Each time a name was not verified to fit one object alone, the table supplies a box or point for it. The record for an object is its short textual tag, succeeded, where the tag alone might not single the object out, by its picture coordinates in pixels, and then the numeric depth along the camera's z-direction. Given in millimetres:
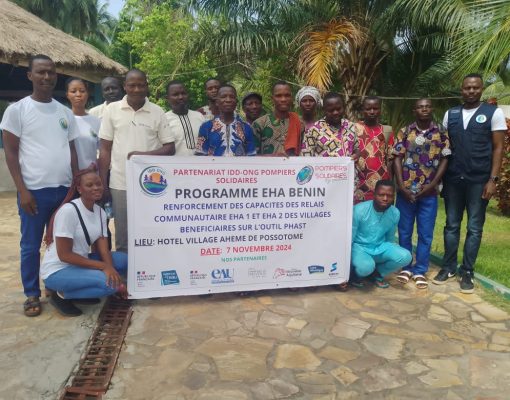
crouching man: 4031
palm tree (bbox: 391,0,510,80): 4793
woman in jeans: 3318
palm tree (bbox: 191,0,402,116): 8438
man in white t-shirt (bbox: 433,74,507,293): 3912
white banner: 3621
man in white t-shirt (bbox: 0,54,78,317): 3219
